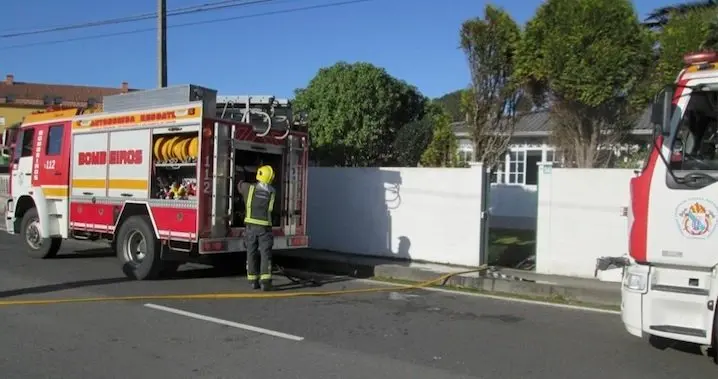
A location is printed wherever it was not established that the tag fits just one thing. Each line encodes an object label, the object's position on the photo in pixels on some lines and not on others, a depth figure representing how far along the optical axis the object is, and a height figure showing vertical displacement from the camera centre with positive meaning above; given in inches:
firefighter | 377.4 -28.5
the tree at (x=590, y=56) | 460.8 +89.4
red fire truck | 388.2 +0.3
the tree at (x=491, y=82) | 542.9 +82.6
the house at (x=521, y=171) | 701.9 +13.3
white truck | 219.8 -11.5
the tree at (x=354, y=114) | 786.8 +77.7
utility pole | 649.6 +127.8
